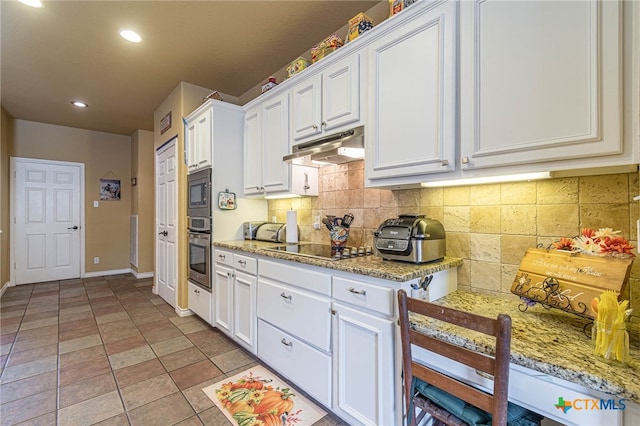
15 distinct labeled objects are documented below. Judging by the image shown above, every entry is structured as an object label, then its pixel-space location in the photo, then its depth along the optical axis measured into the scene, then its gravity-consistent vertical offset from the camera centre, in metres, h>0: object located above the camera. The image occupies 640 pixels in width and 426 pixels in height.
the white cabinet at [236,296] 2.23 -0.73
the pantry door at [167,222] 3.46 -0.14
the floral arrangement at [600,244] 1.03 -0.12
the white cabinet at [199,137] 2.87 +0.79
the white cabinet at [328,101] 1.81 +0.78
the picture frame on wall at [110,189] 5.47 +0.42
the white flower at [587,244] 1.07 -0.13
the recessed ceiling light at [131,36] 2.42 +1.53
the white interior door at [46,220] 4.70 -0.15
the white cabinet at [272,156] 2.40 +0.51
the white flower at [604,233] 1.08 -0.08
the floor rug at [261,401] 1.65 -1.21
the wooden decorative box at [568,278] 0.98 -0.25
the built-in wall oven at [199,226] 2.82 -0.16
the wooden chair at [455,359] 0.84 -0.49
